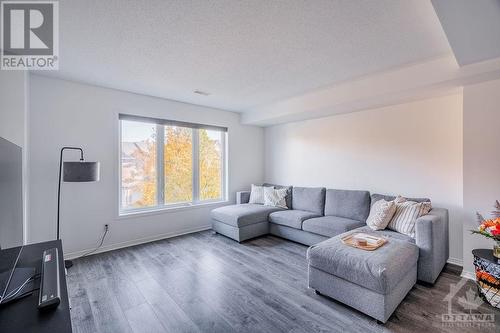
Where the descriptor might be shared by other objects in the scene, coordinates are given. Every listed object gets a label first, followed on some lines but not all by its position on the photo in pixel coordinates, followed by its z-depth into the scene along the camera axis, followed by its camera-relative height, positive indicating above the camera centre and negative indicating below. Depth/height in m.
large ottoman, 1.81 -0.94
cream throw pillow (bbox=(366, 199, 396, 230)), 2.80 -0.61
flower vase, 2.01 -0.75
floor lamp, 2.62 -0.05
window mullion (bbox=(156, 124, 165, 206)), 3.95 +0.05
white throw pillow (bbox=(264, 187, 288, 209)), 4.30 -0.59
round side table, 1.95 -0.98
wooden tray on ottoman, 2.15 -0.76
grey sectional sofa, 2.34 -0.80
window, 3.67 +0.06
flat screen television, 1.08 -0.16
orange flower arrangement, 1.93 -0.54
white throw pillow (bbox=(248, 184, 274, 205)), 4.55 -0.58
